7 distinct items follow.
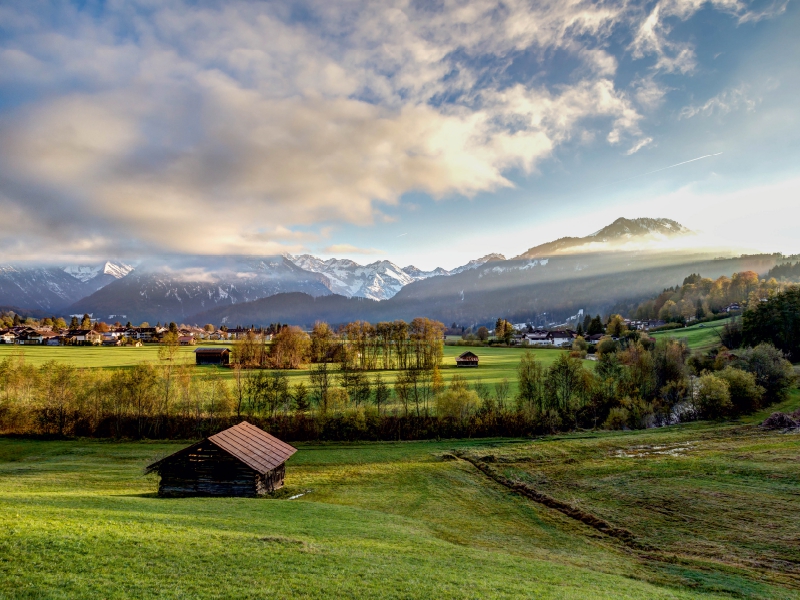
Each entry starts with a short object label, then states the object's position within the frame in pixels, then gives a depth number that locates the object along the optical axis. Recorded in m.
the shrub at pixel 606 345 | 118.81
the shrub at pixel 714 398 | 67.31
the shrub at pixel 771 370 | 75.25
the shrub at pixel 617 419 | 67.69
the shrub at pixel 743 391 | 69.50
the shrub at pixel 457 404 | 65.56
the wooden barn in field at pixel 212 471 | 35.72
